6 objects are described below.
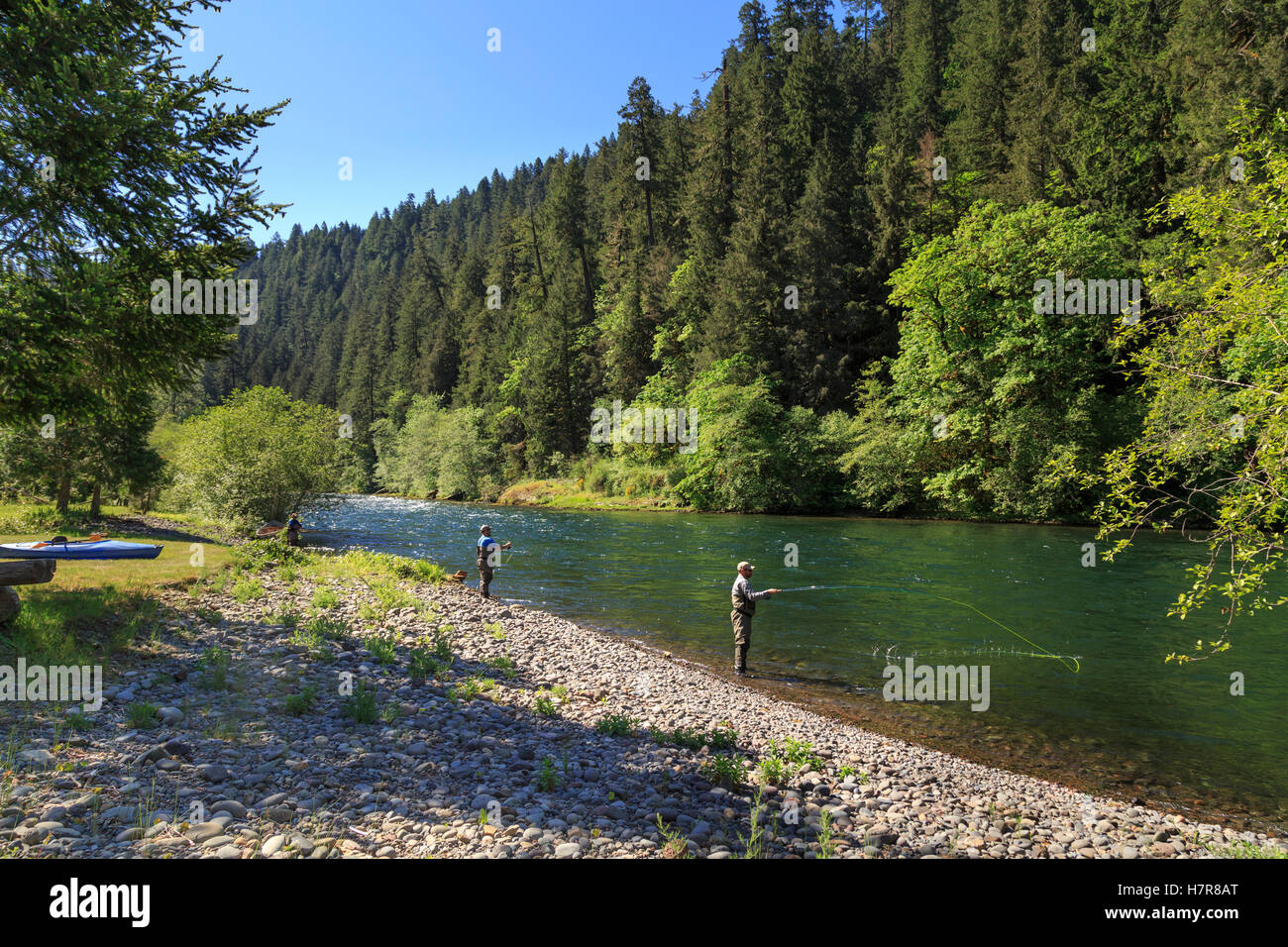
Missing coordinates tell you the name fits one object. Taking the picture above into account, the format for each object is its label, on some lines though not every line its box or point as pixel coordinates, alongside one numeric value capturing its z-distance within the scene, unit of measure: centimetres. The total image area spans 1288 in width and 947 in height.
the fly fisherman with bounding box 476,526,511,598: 1891
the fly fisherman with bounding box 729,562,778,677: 1339
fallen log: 934
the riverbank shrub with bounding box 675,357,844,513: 4528
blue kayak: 1579
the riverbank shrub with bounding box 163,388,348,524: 3070
